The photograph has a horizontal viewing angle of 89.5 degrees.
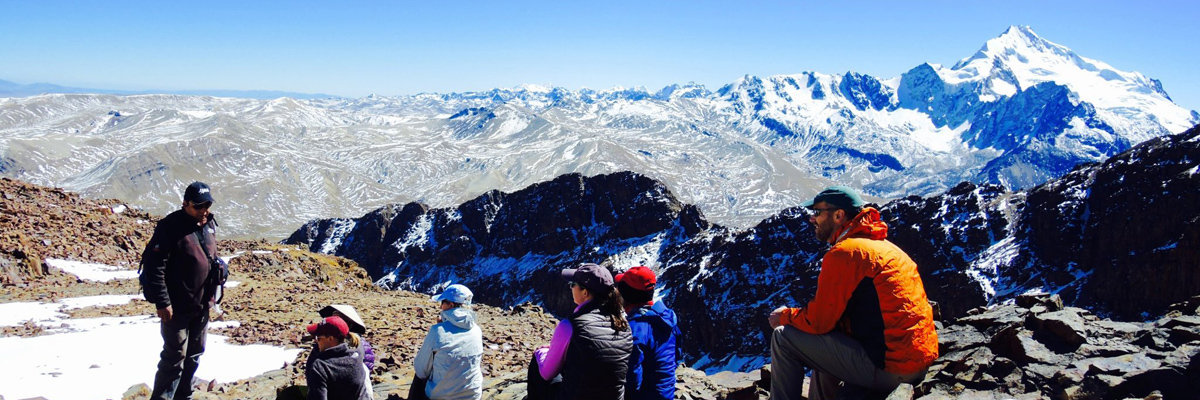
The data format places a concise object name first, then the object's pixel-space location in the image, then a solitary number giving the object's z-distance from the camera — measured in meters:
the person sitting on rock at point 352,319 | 9.68
